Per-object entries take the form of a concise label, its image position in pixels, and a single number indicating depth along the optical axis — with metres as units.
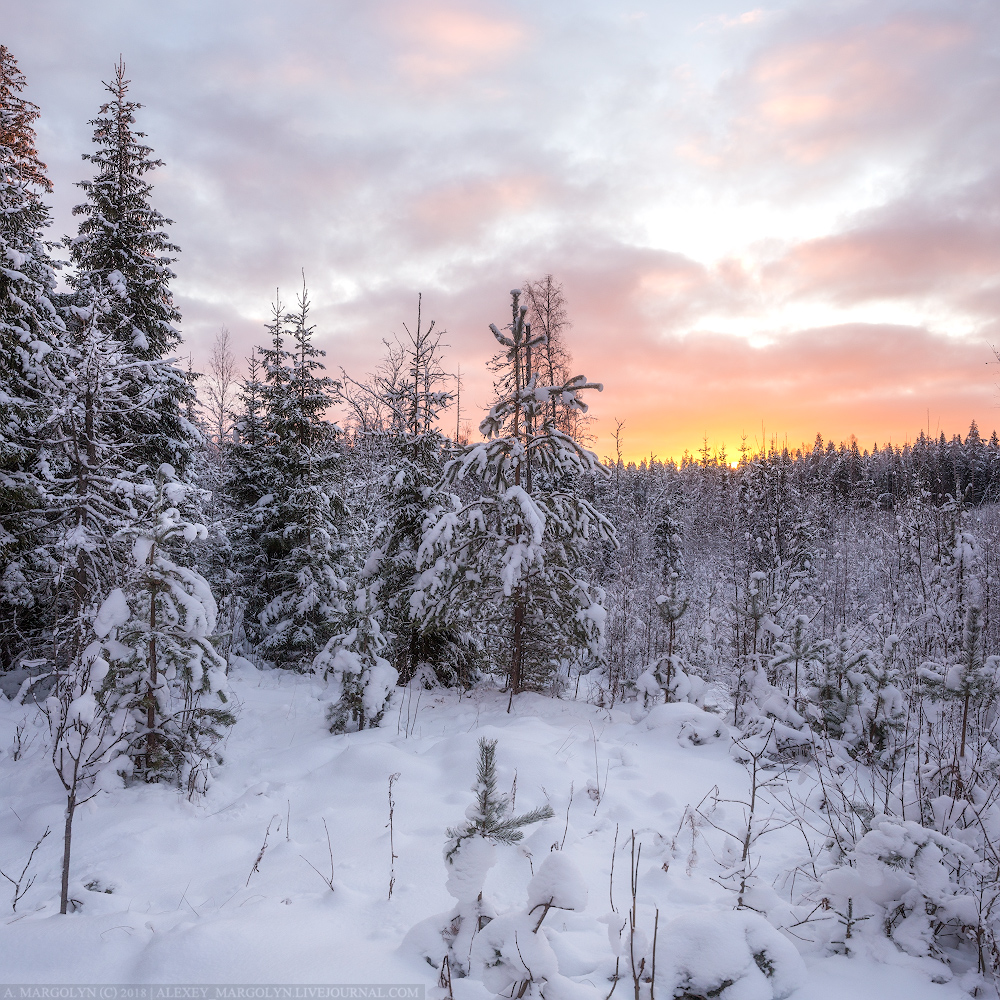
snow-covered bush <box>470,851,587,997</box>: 1.96
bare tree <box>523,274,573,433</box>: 20.69
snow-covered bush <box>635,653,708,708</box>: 7.75
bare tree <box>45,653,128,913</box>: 3.13
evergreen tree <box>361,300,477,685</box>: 9.36
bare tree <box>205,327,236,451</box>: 26.22
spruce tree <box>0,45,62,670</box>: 7.95
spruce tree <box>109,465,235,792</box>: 5.26
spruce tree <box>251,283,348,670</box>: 12.70
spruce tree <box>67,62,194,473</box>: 10.41
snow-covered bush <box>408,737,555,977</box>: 2.18
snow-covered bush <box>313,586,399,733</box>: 6.74
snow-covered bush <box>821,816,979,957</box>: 2.68
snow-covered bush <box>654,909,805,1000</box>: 2.28
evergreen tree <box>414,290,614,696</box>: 7.64
